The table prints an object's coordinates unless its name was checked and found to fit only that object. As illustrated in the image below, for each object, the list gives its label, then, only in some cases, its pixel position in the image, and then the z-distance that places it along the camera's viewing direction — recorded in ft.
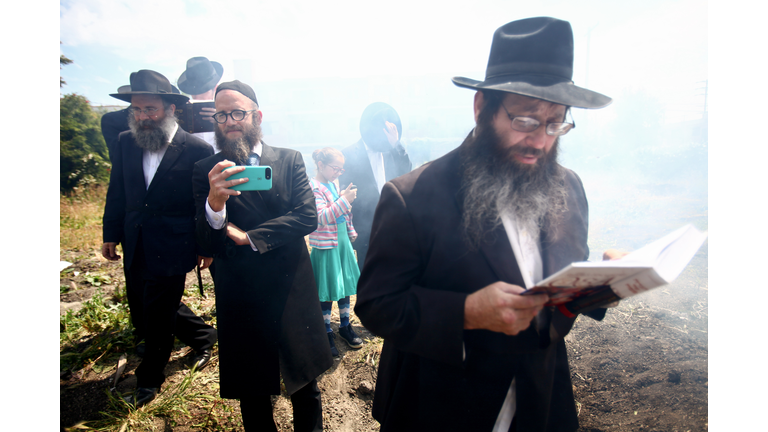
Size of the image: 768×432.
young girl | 11.66
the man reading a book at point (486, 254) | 4.16
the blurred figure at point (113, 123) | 11.66
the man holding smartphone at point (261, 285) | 7.22
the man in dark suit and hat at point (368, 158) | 13.53
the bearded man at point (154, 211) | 8.95
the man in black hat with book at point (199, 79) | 14.08
